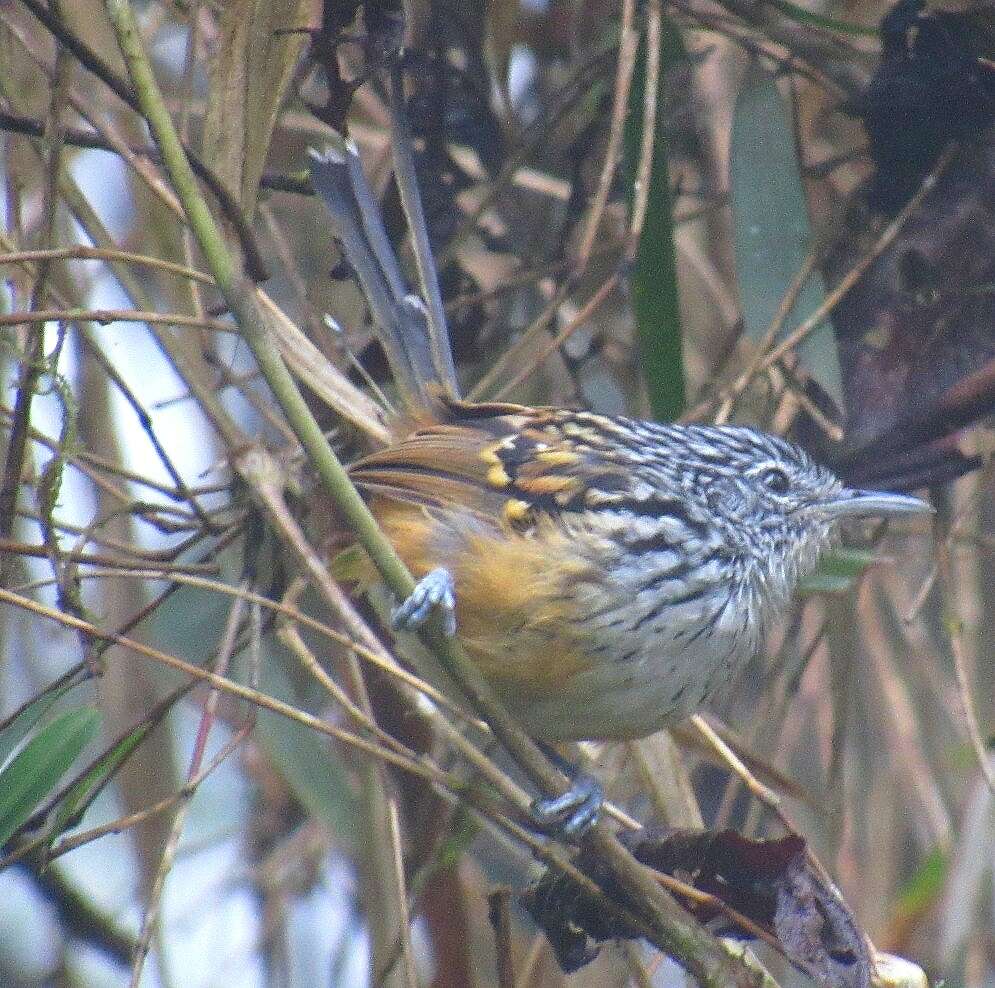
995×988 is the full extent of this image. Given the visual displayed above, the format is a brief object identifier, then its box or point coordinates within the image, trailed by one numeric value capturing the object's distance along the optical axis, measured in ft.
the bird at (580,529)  16.30
